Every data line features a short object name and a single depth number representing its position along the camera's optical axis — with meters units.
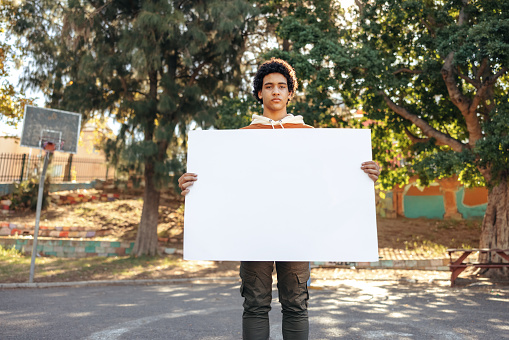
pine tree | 8.66
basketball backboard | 7.23
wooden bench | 6.60
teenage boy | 2.16
